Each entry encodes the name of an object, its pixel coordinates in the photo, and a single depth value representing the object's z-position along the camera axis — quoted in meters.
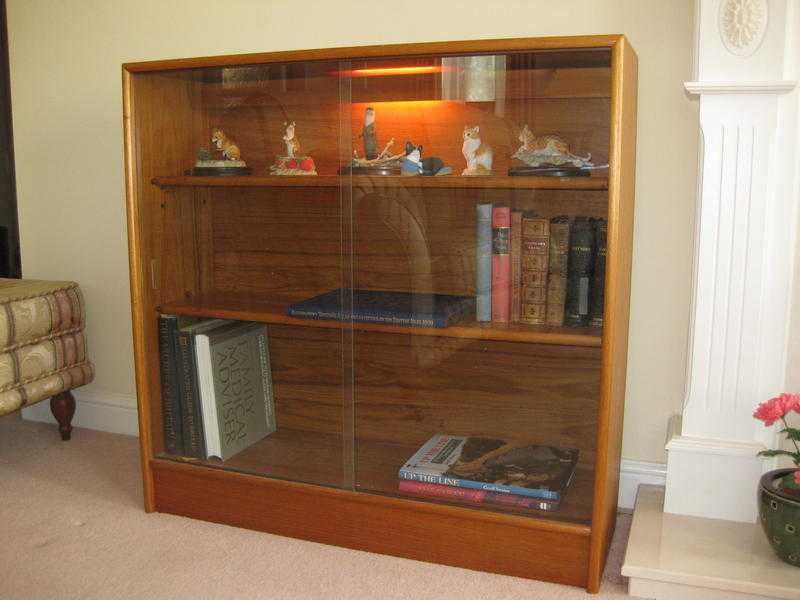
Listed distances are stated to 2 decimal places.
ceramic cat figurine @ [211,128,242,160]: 2.01
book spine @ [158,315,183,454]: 2.10
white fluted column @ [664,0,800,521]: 1.78
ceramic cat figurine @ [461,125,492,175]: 1.76
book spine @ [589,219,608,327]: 1.69
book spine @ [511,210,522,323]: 1.77
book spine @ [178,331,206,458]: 2.09
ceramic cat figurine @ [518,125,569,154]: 1.70
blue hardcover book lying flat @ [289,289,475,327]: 1.84
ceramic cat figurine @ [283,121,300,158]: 1.94
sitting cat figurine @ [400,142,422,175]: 1.82
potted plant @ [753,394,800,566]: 1.66
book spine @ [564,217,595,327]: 1.72
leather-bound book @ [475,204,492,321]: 1.79
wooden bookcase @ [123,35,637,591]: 1.71
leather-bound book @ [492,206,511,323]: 1.78
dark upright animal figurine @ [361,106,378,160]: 1.83
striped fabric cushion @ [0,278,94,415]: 2.35
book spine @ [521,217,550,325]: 1.76
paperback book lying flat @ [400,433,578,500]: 1.80
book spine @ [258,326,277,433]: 2.14
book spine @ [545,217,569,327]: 1.74
